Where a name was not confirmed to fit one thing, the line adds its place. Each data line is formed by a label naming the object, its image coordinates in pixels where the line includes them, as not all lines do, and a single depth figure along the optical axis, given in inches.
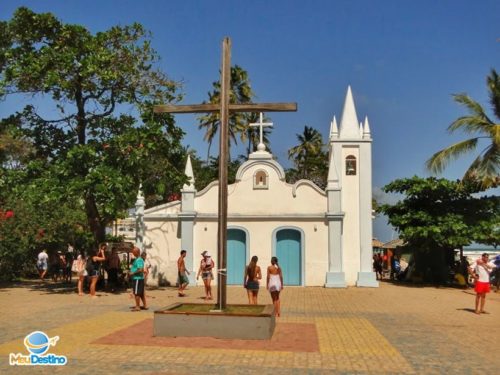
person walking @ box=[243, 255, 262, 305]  542.0
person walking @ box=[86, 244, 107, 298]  710.9
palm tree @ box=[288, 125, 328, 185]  1838.8
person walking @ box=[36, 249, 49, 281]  1022.4
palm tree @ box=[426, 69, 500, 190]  862.5
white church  886.4
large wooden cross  410.9
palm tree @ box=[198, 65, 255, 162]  1549.0
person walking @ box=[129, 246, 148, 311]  535.5
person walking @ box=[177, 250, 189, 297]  679.7
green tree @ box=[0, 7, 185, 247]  725.9
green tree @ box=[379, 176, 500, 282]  881.5
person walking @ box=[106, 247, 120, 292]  812.0
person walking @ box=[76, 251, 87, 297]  717.2
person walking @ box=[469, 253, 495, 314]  570.6
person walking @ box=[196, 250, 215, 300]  653.3
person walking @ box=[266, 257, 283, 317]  513.0
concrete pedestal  380.5
